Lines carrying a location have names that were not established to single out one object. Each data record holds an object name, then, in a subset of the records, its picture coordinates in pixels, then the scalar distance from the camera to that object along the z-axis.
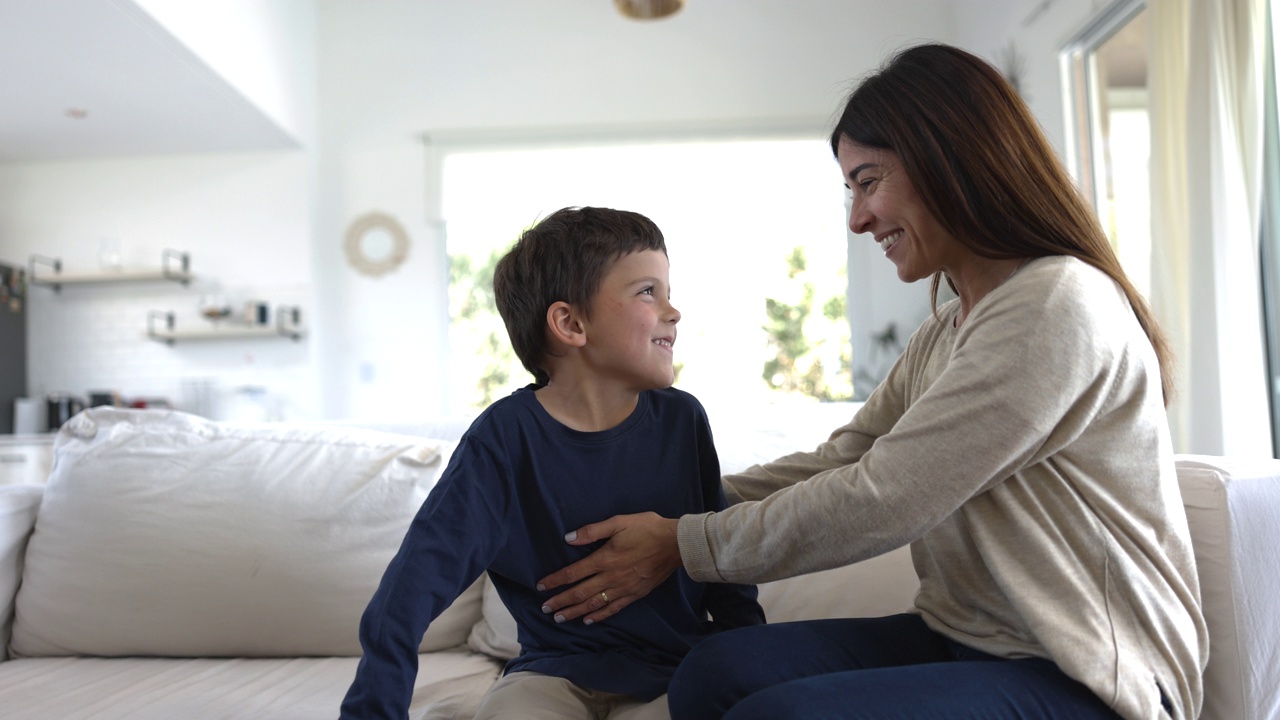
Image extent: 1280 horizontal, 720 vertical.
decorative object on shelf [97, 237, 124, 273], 5.77
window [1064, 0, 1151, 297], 4.19
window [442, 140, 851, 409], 6.12
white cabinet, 5.02
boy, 1.21
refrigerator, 5.59
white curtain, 3.21
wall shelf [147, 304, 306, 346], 5.66
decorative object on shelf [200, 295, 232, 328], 5.66
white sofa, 1.62
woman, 1.01
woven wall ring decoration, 6.11
